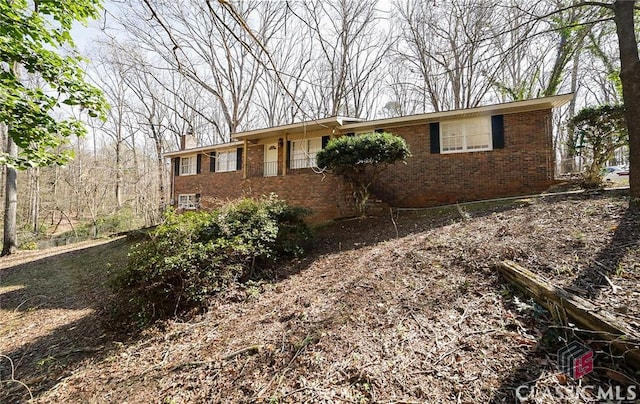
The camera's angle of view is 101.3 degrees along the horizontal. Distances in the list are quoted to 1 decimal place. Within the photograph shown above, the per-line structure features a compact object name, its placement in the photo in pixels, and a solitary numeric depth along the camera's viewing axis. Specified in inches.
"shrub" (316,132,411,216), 305.3
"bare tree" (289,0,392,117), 642.8
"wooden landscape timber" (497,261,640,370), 76.6
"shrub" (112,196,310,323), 165.3
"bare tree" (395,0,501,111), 560.7
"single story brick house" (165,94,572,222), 326.3
